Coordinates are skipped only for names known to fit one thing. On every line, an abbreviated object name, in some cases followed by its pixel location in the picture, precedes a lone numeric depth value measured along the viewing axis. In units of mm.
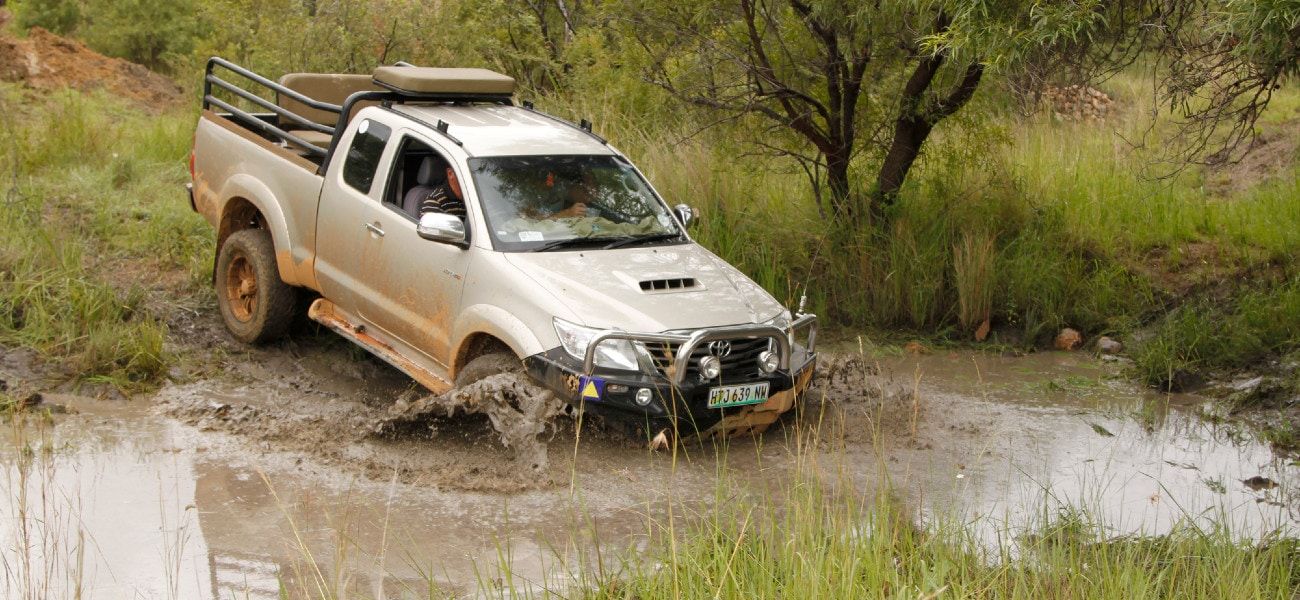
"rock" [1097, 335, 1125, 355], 9312
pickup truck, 6355
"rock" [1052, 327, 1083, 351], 9547
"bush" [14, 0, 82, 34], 21281
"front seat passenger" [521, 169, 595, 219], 7234
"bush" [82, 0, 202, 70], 20781
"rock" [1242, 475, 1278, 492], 6750
